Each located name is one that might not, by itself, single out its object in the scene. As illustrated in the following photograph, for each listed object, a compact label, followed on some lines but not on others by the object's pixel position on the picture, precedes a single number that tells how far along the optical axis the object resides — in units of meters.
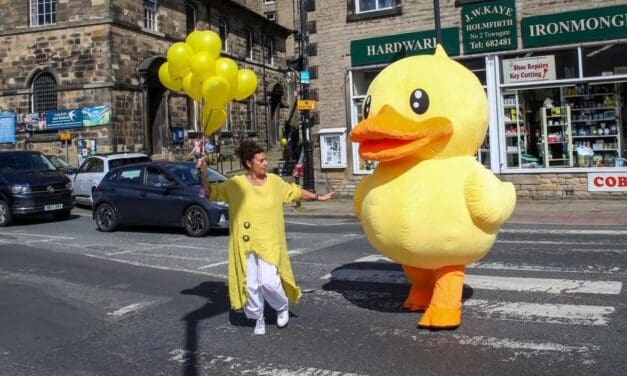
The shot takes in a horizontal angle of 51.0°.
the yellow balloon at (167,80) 6.72
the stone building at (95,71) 27.02
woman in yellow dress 5.63
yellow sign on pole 18.58
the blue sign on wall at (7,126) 28.53
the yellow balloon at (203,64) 6.11
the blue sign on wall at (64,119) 27.22
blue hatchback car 12.85
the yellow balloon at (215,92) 5.86
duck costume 5.32
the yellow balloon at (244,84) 6.55
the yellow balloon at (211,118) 5.92
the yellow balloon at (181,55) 6.39
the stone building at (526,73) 16.03
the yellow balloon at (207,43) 6.35
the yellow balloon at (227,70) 6.14
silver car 19.61
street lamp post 19.58
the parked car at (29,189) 15.88
